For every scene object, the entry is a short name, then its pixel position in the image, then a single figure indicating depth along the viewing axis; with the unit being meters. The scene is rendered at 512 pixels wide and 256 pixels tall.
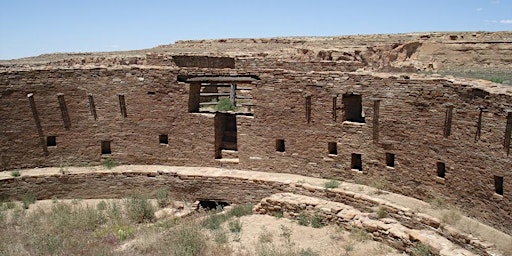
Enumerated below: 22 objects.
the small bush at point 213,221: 11.70
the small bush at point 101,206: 13.64
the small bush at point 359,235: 10.60
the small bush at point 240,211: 12.80
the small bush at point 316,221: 11.57
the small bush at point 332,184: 12.83
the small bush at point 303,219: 11.81
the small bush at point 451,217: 10.39
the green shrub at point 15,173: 14.62
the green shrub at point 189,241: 9.57
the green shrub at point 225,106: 17.87
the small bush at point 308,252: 9.49
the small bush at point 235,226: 11.45
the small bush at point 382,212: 11.12
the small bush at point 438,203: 11.27
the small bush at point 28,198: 14.44
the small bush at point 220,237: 10.55
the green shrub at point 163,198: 14.09
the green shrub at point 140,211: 12.67
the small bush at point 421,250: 9.30
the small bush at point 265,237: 10.70
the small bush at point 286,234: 10.75
